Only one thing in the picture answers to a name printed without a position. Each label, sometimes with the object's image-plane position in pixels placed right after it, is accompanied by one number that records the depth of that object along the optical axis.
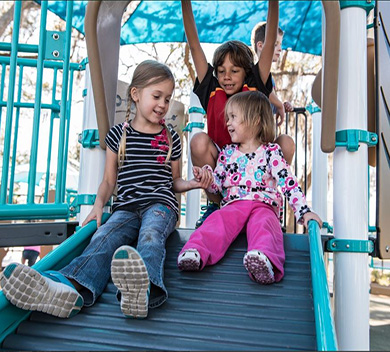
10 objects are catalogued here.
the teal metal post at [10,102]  2.08
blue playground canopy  3.98
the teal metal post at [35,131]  2.12
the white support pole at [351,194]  1.70
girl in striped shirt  1.29
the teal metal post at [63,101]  2.20
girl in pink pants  1.62
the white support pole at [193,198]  3.50
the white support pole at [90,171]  2.19
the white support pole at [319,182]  3.54
